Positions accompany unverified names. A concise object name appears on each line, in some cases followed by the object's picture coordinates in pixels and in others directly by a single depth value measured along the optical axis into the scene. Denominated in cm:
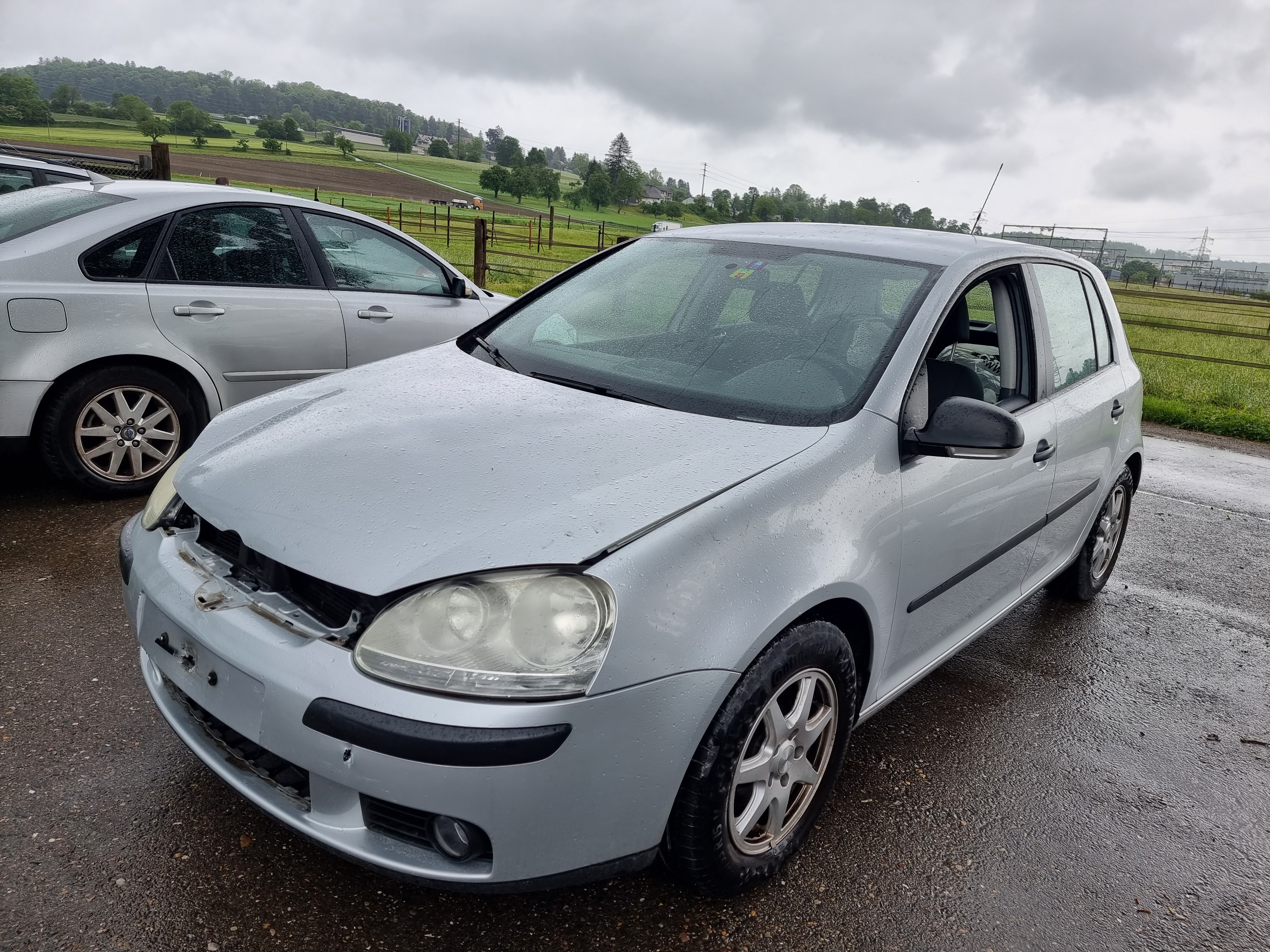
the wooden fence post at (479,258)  1287
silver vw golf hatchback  177
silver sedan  422
